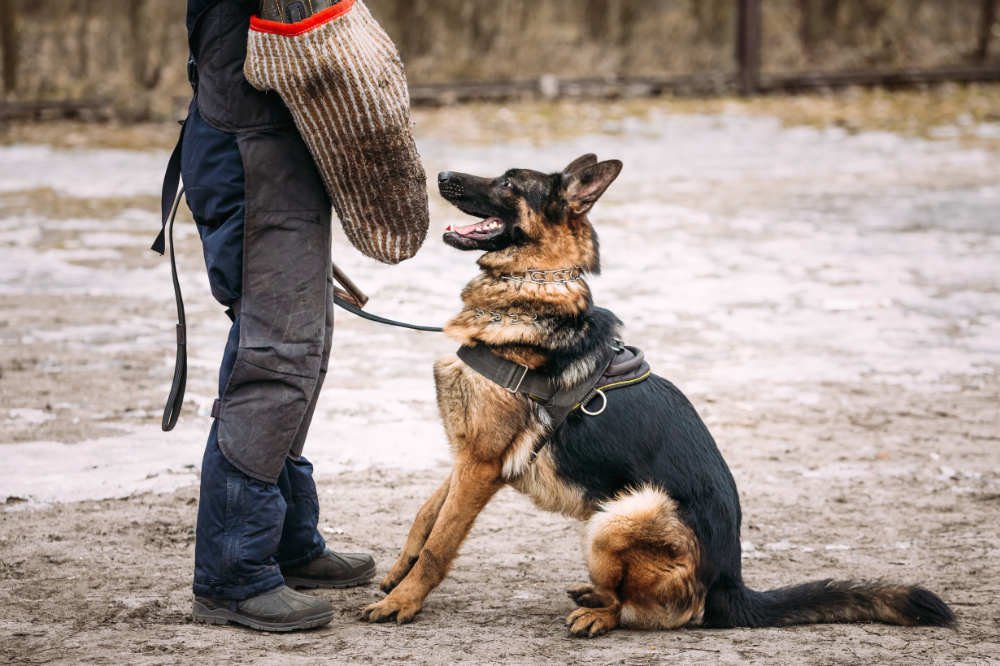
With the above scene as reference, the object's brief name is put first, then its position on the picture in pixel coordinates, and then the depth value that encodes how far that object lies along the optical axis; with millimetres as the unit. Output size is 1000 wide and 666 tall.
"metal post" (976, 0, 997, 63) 17797
